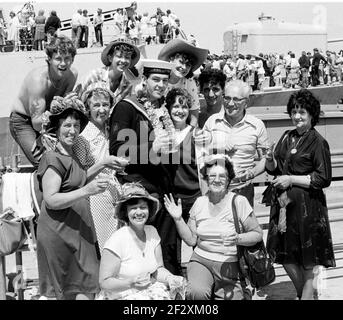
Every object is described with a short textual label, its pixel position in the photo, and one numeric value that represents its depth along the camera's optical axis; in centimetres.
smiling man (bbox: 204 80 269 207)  513
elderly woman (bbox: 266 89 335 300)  491
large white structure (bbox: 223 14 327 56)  3344
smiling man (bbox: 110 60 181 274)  465
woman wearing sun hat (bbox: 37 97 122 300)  421
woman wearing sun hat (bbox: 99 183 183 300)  421
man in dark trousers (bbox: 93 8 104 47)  2165
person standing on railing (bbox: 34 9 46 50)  1975
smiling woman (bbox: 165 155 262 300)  457
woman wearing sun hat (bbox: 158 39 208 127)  547
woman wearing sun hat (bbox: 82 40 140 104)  525
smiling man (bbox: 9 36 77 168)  496
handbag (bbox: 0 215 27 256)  470
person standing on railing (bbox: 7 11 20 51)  2014
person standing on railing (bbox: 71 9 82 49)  2107
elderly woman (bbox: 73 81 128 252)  480
